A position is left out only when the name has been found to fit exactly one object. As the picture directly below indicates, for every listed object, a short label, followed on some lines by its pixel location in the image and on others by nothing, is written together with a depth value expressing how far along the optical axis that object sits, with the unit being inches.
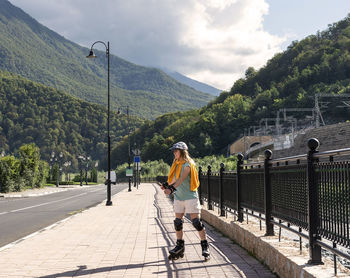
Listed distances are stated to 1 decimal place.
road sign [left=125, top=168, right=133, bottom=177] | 1790.4
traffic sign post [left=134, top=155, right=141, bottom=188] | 1838.1
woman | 288.4
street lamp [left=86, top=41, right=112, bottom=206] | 931.7
